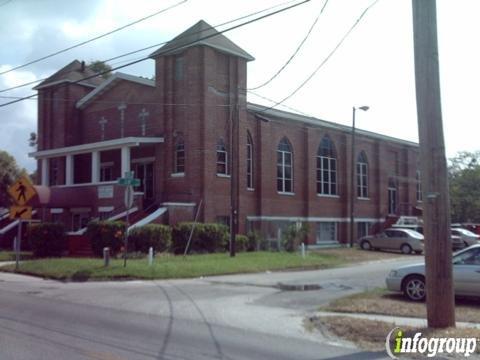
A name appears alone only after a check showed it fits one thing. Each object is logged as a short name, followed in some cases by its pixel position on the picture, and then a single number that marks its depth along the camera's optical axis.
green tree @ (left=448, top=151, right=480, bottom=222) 62.97
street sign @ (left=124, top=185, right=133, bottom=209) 20.36
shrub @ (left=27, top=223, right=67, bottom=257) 26.92
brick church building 31.55
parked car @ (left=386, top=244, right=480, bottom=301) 13.27
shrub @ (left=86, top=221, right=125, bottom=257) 25.28
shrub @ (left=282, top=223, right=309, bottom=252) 32.34
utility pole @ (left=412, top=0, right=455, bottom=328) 9.30
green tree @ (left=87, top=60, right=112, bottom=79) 42.38
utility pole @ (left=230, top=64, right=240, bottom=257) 26.53
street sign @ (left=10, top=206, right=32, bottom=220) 21.94
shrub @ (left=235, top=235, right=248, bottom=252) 30.72
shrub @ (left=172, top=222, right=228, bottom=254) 28.20
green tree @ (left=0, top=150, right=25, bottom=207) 50.62
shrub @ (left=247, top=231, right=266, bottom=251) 32.58
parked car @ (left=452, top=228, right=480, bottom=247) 37.25
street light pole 38.47
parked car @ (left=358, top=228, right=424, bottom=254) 35.47
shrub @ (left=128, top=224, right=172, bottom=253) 25.91
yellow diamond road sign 21.81
